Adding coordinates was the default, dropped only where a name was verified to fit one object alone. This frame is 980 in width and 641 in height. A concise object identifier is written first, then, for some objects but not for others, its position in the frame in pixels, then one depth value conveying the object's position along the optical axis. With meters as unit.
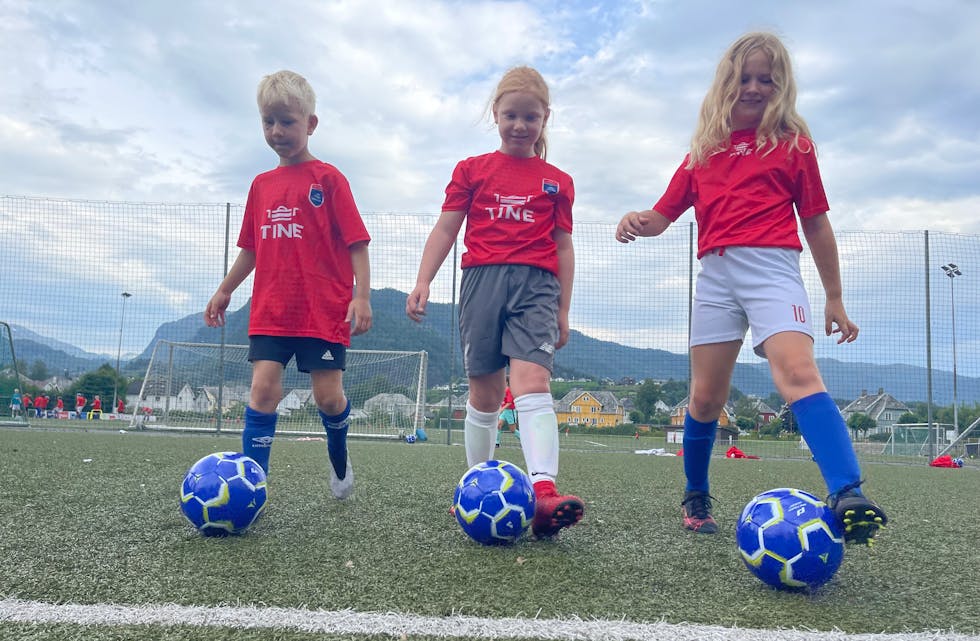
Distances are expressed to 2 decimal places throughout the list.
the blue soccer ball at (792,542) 1.82
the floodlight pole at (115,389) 13.73
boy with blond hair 3.03
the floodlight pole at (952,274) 10.80
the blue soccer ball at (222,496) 2.37
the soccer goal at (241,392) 12.02
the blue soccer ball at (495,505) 2.26
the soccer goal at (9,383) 12.42
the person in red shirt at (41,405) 12.91
